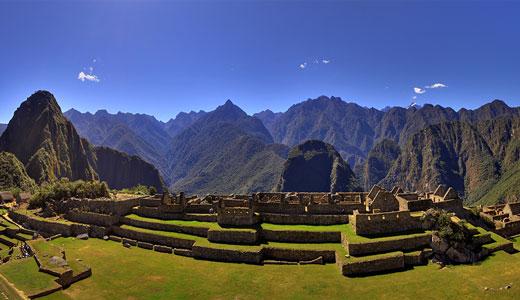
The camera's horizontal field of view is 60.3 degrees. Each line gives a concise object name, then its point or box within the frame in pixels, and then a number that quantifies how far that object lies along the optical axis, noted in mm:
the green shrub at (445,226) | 36312
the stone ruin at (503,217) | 47156
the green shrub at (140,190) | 81500
